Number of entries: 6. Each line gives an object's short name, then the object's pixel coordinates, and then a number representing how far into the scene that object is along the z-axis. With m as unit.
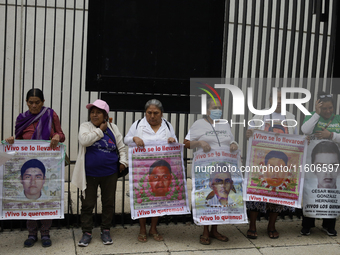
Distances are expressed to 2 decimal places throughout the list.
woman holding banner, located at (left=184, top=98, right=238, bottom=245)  4.63
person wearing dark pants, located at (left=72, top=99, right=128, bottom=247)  4.41
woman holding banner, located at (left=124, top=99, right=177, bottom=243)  4.56
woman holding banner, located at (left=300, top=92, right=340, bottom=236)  4.85
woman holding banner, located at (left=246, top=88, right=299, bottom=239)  4.79
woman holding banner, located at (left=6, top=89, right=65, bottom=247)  4.37
